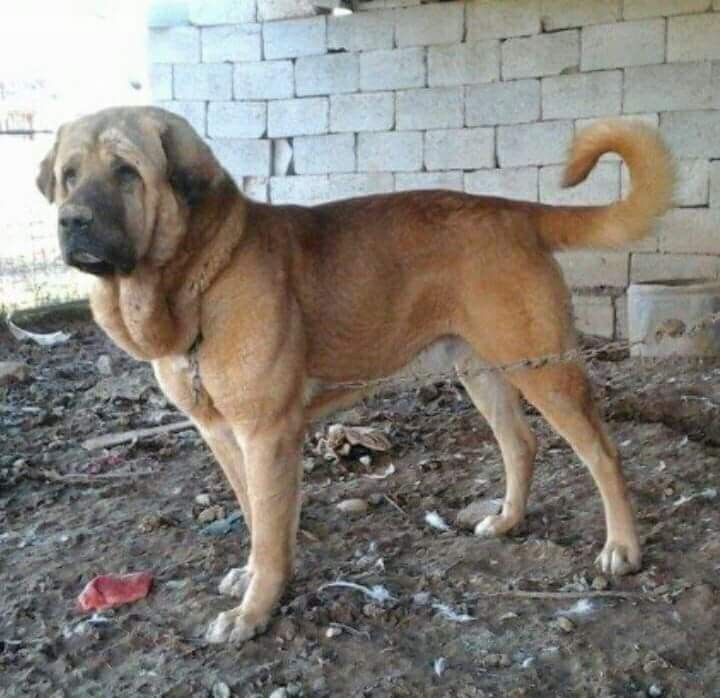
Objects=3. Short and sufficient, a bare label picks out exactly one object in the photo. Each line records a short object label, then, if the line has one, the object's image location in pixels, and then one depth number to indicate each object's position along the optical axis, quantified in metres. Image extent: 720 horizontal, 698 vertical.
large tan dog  3.17
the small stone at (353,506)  4.55
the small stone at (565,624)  3.35
